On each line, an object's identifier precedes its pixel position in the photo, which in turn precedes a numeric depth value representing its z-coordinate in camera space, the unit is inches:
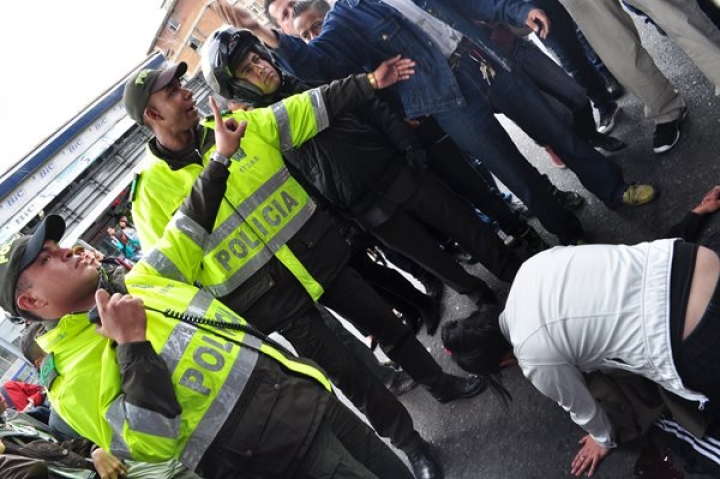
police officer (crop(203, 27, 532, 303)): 92.0
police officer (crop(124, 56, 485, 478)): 82.4
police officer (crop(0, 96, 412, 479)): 55.7
